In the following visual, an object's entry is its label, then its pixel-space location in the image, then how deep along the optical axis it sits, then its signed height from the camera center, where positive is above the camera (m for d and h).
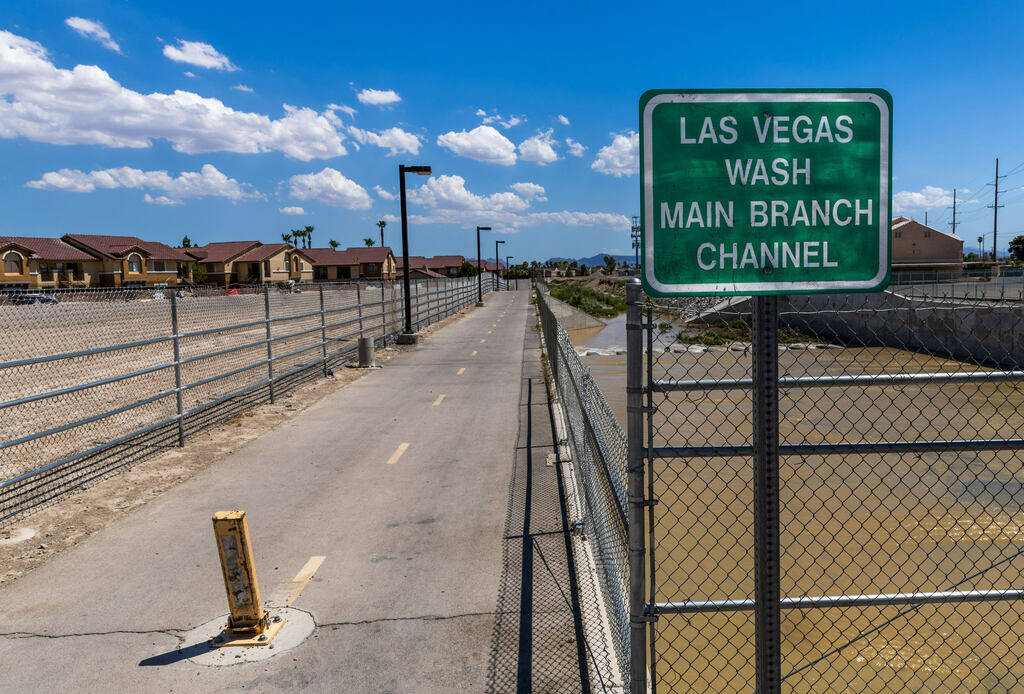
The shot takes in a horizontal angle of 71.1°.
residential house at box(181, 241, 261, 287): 82.50 +3.73
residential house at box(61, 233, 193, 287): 68.75 +3.46
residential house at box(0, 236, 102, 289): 56.53 +2.76
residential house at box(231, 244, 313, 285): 82.19 +3.20
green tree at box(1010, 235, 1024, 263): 83.12 +3.73
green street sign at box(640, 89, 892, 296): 2.76 +0.37
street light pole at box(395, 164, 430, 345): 25.31 +1.53
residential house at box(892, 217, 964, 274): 73.62 +3.73
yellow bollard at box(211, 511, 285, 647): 5.11 -2.08
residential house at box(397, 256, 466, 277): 137.91 +4.90
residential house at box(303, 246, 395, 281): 99.69 +3.81
